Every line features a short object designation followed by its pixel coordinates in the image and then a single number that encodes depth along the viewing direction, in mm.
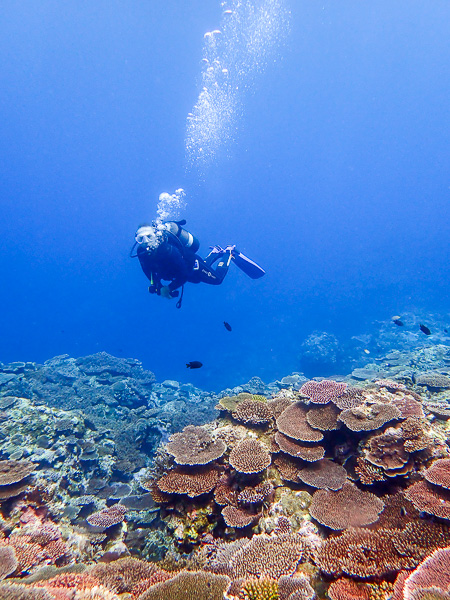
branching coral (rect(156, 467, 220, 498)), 4152
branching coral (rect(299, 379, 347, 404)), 5027
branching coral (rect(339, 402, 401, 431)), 4207
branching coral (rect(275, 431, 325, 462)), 4302
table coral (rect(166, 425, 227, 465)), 4414
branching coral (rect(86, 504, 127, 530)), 5766
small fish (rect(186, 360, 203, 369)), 6969
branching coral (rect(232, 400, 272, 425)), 5188
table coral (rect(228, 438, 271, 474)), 4078
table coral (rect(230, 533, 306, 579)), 2840
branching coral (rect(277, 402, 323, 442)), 4552
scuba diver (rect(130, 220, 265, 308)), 10000
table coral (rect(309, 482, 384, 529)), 3393
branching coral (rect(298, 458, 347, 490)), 3951
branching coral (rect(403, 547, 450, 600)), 2092
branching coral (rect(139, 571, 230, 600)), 2512
